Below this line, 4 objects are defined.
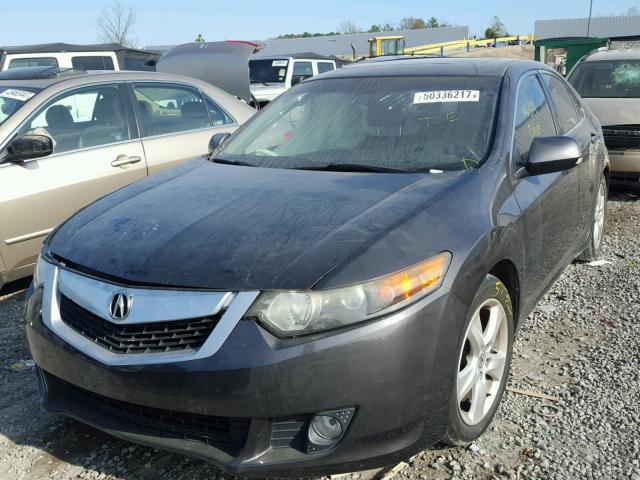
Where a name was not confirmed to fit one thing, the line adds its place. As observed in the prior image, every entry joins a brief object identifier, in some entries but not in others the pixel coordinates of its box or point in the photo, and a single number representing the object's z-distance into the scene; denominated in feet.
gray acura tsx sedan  6.63
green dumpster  50.92
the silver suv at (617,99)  22.11
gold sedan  13.97
